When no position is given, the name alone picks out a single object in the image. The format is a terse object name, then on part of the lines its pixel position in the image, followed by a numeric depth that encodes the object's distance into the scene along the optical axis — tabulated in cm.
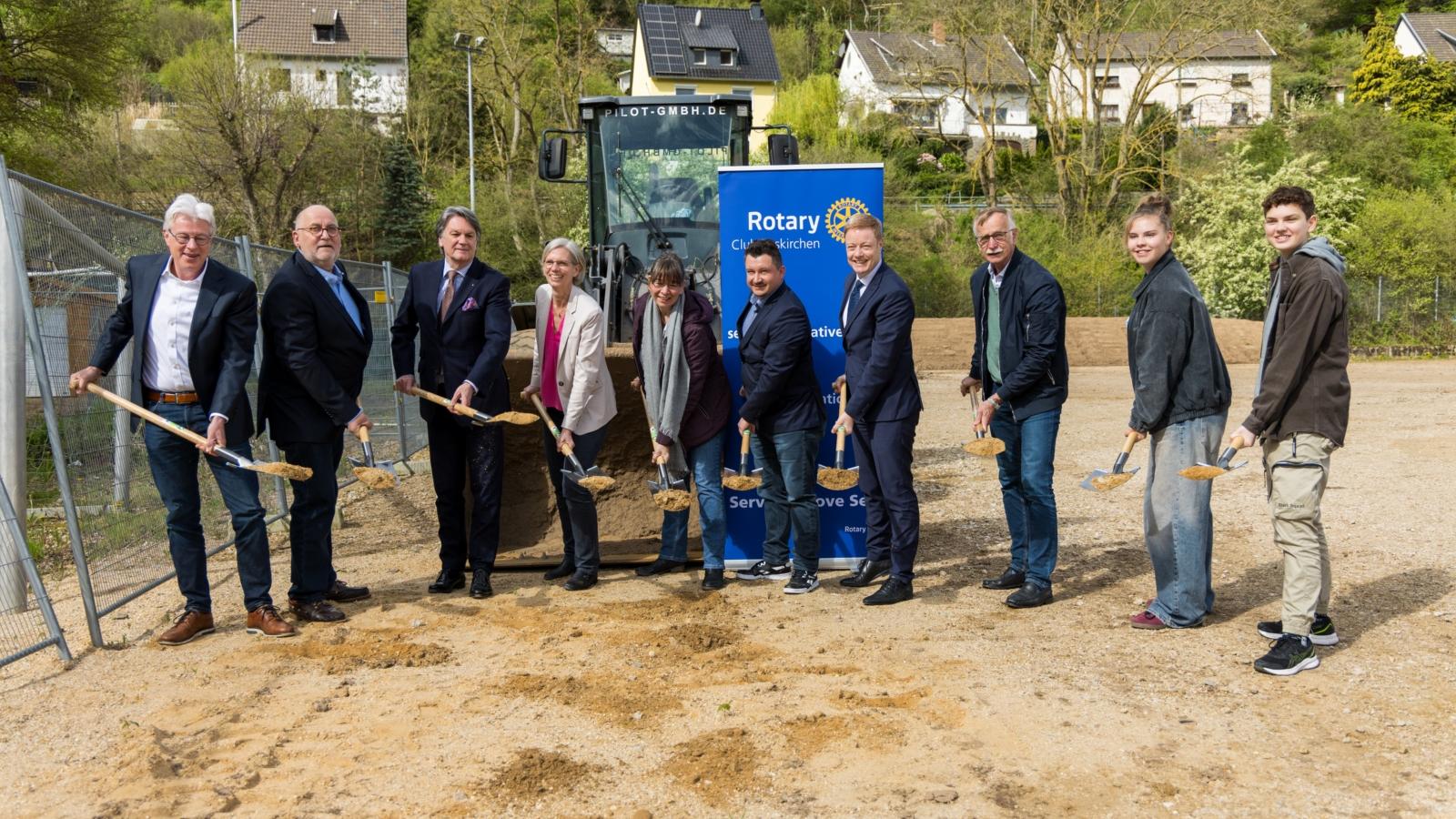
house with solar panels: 5669
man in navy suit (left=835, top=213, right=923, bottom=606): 611
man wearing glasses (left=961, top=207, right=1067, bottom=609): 592
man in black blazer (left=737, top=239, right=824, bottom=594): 632
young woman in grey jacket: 536
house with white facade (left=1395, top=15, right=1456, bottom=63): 5803
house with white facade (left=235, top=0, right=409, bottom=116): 6138
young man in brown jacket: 484
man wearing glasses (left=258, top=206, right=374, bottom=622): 585
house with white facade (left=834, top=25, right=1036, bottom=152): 3531
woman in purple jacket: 644
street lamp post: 3209
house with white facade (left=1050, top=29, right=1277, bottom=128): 3397
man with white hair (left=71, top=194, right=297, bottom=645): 550
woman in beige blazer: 631
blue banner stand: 689
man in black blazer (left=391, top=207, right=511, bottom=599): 633
